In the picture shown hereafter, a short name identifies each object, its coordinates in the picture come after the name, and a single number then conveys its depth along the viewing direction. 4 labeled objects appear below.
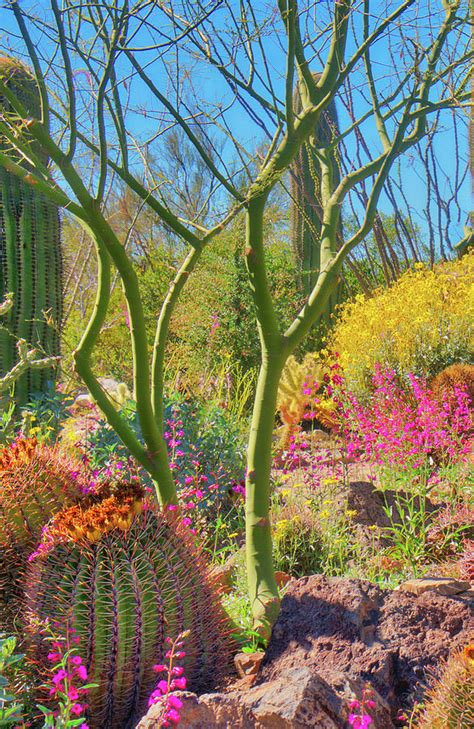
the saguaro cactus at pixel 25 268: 6.48
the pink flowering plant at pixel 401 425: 4.41
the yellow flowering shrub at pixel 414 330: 7.29
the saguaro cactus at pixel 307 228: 10.26
